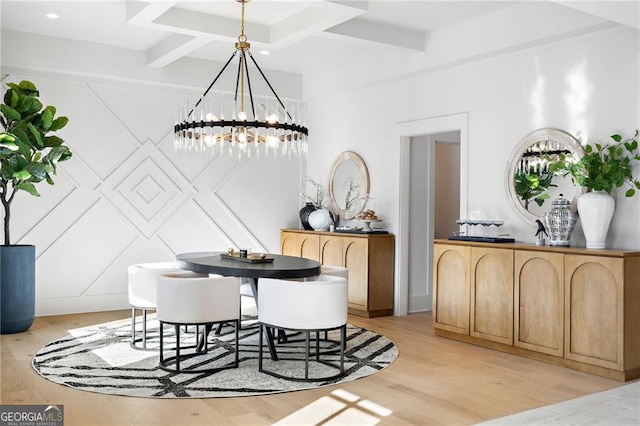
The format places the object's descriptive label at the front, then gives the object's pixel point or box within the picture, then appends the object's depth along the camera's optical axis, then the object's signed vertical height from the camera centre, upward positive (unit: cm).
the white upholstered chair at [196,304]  430 -62
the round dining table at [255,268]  444 -37
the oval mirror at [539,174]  496 +38
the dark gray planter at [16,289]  548 -66
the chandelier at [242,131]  464 +66
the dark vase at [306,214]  751 +3
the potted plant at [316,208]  726 +11
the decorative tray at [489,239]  521 -17
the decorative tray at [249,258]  487 -34
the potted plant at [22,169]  543 +39
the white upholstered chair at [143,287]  493 -57
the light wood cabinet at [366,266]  650 -51
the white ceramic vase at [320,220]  725 -4
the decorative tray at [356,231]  666 -15
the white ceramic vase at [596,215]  454 +3
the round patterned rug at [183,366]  391 -106
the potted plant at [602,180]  449 +29
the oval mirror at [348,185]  711 +38
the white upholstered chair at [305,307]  417 -61
